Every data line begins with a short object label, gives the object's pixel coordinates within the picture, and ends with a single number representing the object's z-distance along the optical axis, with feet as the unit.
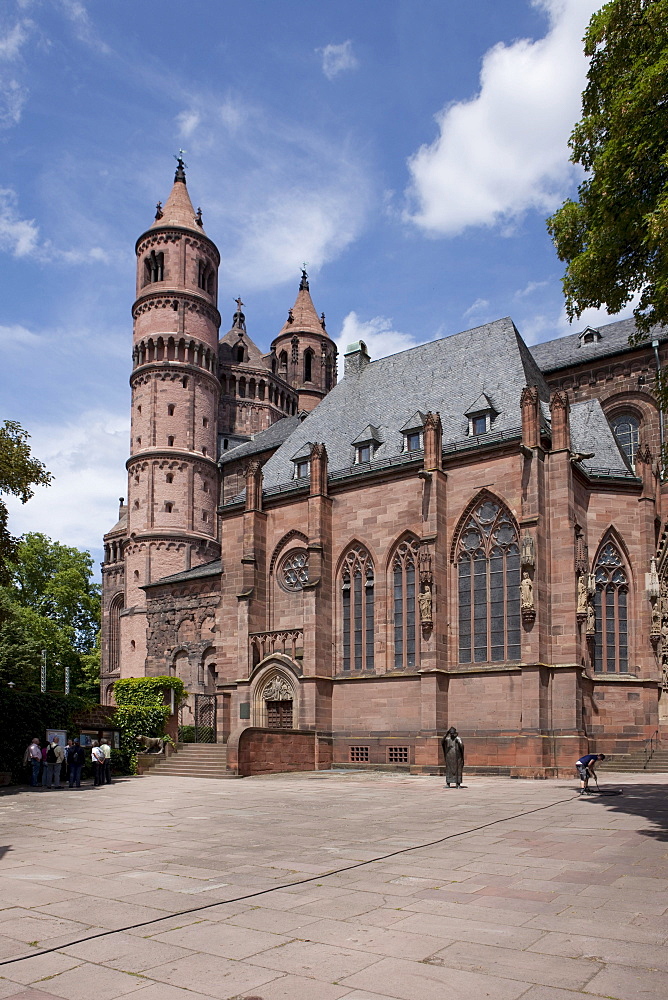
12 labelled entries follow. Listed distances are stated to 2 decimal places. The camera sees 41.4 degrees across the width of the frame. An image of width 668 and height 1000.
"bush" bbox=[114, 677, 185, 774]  97.80
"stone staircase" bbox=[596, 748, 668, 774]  86.12
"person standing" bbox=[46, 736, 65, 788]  80.89
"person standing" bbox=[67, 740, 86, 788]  80.53
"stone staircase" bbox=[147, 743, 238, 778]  92.89
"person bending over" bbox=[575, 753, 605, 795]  62.80
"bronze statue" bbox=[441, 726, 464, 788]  70.13
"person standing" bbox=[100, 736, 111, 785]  82.94
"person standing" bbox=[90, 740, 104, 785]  82.38
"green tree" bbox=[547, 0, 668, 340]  46.57
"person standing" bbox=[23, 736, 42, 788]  80.89
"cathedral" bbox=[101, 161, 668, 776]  89.56
